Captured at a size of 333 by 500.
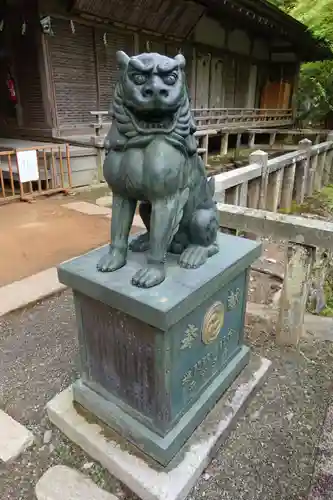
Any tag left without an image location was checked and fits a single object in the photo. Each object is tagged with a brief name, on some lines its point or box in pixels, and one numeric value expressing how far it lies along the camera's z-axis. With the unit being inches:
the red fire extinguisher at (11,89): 337.8
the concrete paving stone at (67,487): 67.9
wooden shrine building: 301.0
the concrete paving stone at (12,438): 75.9
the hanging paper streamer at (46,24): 283.3
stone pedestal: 64.1
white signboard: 251.4
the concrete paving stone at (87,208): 239.6
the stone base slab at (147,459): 67.5
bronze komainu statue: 57.4
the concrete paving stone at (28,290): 130.8
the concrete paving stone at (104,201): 259.0
